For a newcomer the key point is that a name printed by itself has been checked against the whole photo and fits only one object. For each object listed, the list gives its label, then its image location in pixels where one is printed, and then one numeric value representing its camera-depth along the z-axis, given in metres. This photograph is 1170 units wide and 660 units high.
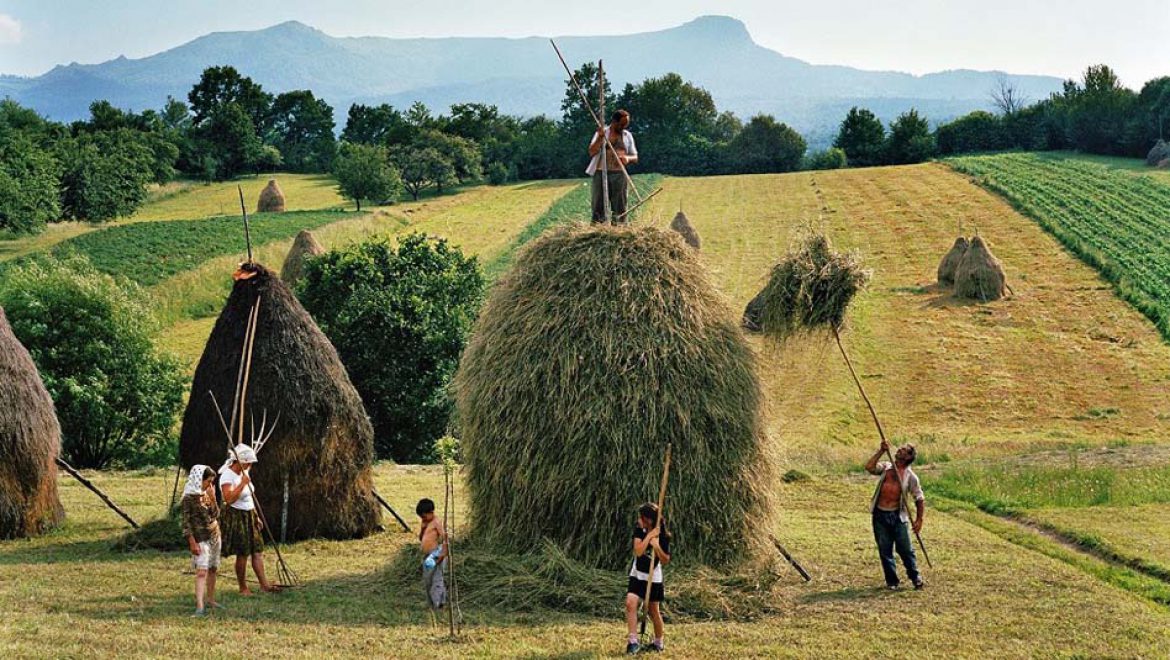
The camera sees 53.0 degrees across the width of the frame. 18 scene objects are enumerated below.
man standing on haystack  17.45
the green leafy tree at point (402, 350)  33.47
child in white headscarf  13.77
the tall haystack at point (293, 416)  18.55
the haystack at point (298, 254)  50.19
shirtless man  15.20
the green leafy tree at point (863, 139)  102.19
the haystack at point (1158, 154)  84.97
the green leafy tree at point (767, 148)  102.94
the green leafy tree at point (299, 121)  130.25
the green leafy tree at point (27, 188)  65.06
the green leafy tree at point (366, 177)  80.75
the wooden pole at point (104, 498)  18.60
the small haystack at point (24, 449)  18.78
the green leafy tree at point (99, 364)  32.47
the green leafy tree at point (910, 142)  100.31
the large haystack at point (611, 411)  14.89
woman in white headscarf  14.93
